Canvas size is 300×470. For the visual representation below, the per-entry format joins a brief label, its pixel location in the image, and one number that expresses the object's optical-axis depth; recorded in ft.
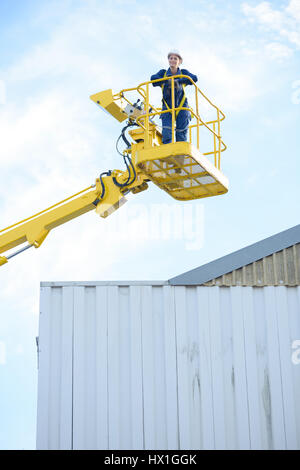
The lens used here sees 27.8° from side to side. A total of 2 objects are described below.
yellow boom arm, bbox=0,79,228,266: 32.55
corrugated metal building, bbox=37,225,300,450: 32.19
